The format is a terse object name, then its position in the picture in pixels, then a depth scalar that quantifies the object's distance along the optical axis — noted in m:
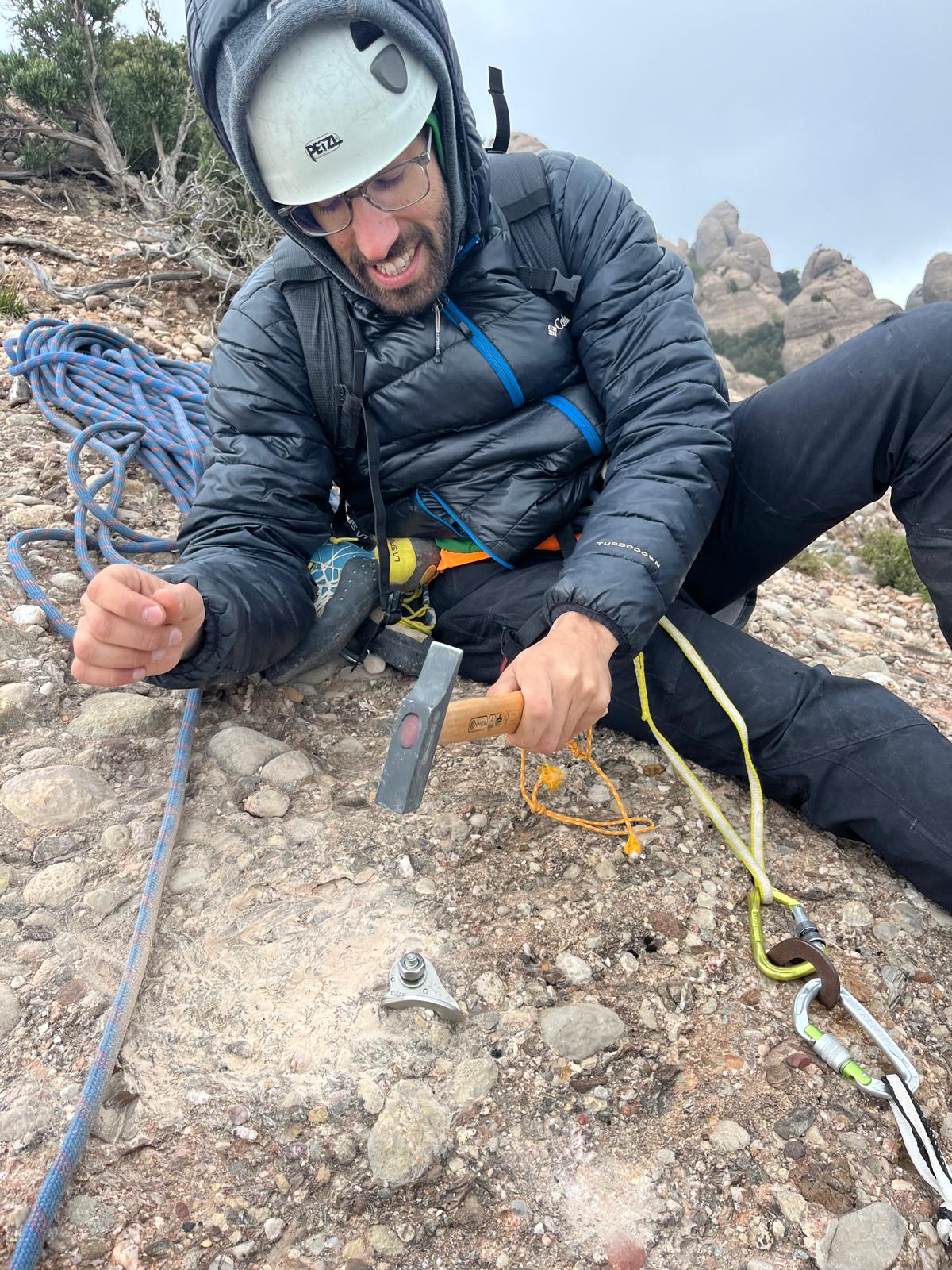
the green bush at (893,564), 6.27
